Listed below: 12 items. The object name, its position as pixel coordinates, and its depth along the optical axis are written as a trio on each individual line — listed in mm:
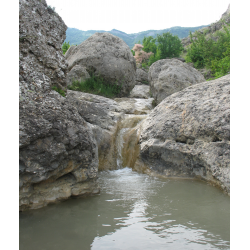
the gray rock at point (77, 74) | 9148
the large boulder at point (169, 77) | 9219
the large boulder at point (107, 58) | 9617
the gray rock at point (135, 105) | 8149
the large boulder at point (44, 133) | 3082
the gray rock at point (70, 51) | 10500
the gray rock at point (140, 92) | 11356
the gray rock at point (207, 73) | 15484
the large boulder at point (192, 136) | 4430
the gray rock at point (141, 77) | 15673
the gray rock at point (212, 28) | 28369
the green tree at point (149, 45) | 28125
